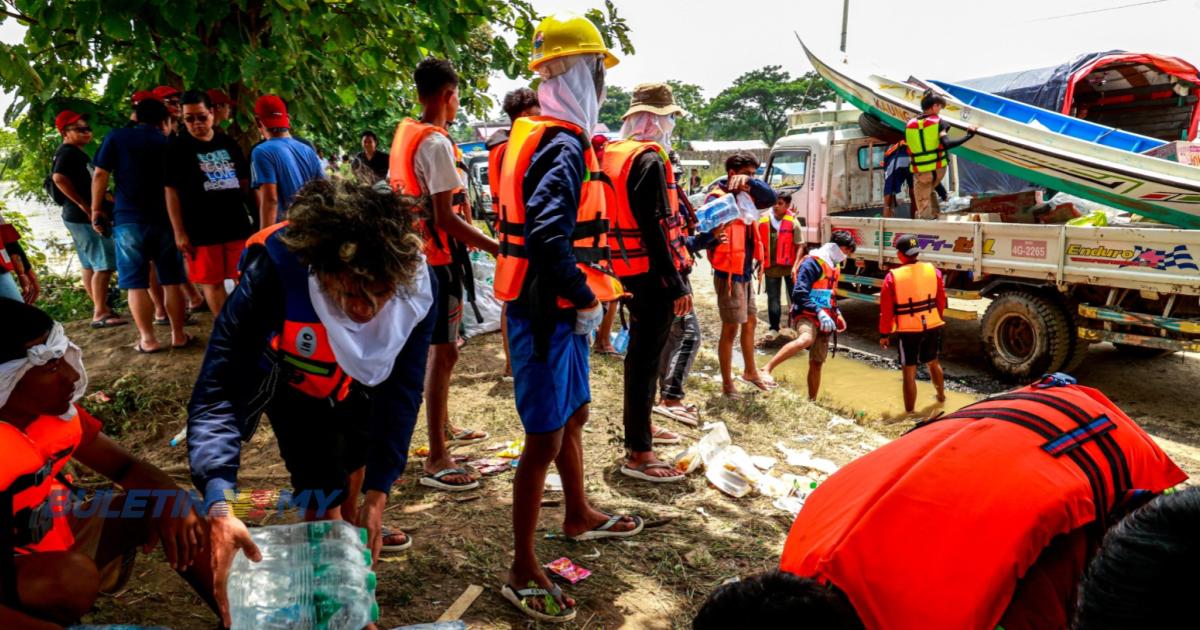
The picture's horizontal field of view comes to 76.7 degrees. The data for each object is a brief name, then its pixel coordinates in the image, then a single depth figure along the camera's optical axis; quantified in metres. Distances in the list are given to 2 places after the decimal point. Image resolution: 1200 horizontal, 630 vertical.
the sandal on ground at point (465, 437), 4.29
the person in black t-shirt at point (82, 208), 5.47
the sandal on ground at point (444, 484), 3.60
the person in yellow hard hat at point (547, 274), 2.57
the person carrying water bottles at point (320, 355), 1.80
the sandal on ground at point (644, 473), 3.90
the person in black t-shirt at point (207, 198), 4.44
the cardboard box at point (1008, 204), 9.12
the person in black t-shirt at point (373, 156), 7.20
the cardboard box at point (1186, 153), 8.10
